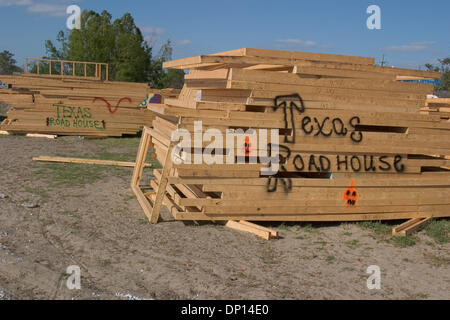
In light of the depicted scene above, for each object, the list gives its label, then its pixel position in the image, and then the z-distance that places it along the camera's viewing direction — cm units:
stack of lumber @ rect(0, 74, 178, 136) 1781
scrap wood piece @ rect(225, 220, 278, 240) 652
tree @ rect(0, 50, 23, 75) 6456
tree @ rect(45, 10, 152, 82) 3941
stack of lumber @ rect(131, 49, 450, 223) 649
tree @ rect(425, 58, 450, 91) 3852
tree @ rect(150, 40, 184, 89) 4238
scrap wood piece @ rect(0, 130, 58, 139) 1766
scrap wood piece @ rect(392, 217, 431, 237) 674
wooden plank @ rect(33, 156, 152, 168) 1200
